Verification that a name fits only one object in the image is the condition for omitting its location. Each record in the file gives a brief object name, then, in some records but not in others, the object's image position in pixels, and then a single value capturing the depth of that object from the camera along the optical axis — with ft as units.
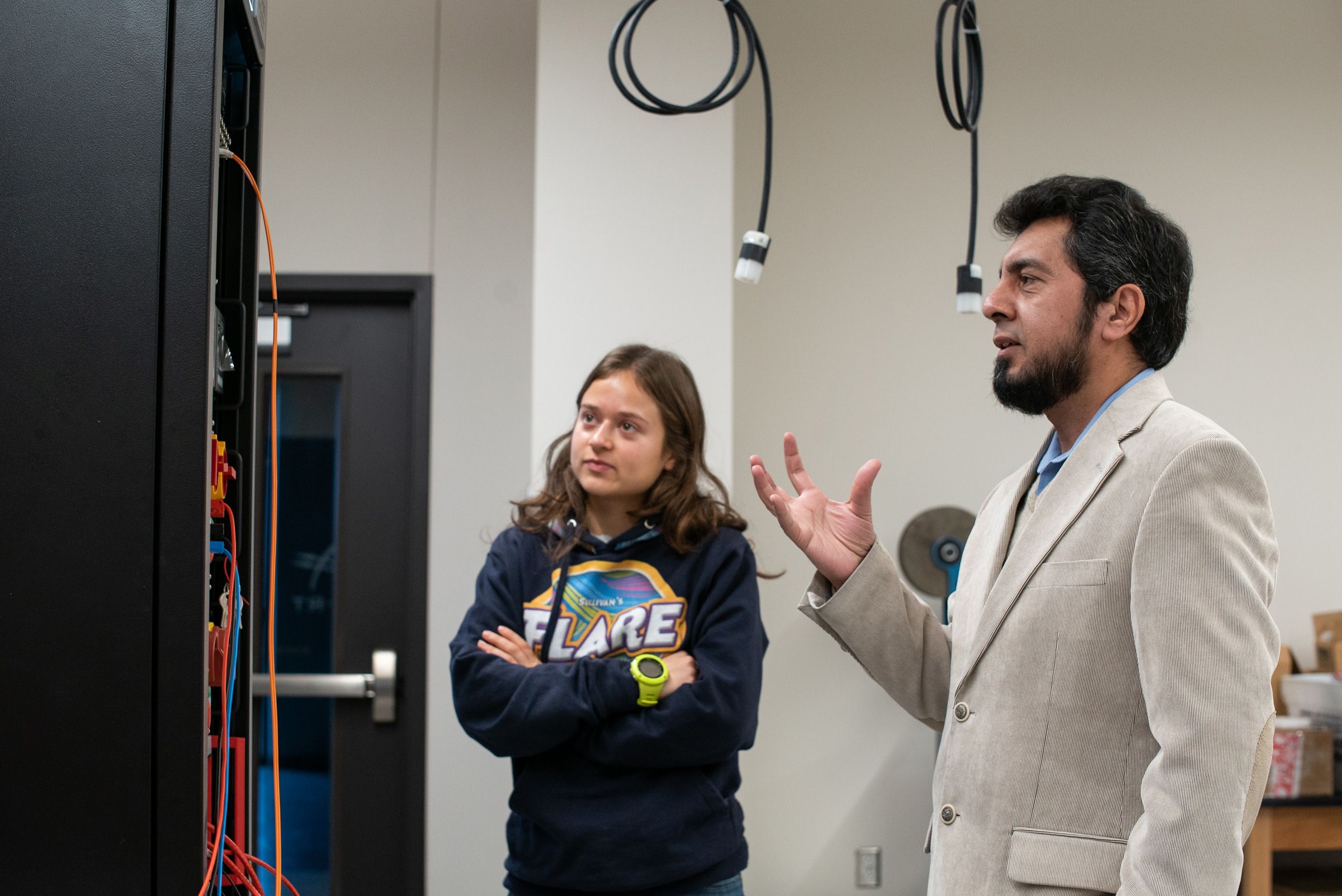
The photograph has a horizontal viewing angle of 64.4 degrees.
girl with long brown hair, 5.35
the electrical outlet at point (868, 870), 10.12
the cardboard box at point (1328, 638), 10.12
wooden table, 8.80
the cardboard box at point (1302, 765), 8.89
